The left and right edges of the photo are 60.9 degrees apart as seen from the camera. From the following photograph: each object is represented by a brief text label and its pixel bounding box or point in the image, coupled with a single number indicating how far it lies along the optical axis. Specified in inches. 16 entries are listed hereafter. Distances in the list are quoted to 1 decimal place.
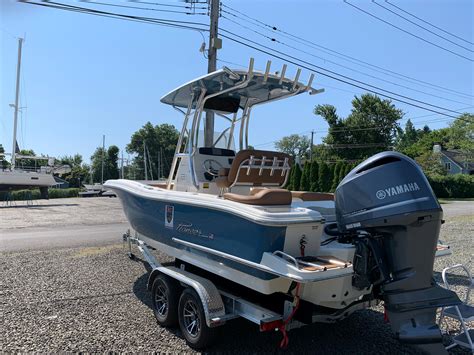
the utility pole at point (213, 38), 518.3
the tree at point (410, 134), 3632.1
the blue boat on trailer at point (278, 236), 112.4
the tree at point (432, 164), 1732.3
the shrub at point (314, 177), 954.1
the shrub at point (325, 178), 939.3
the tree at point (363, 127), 2062.0
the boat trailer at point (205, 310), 135.5
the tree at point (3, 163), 958.7
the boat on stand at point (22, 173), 932.6
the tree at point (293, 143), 3229.6
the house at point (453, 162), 2079.2
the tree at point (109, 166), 2874.0
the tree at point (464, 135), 1577.3
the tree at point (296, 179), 966.4
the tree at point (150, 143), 2861.7
